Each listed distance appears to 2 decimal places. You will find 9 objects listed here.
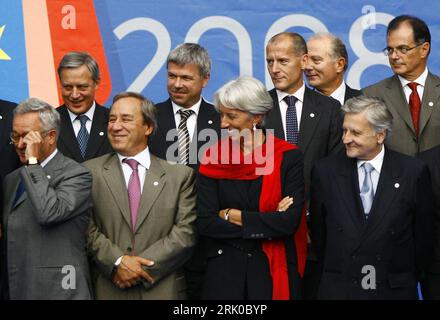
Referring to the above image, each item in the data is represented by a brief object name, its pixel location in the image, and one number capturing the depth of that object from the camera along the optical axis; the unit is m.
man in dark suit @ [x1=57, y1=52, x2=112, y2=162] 14.89
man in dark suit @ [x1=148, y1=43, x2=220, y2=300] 14.87
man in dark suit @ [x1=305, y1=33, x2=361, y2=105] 16.19
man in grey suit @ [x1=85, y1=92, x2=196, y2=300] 13.54
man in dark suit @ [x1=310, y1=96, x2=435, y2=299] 13.54
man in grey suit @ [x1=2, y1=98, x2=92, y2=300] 13.09
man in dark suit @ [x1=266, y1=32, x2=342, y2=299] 14.70
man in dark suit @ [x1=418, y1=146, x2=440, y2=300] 14.05
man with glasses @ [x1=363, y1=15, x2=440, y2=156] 14.92
